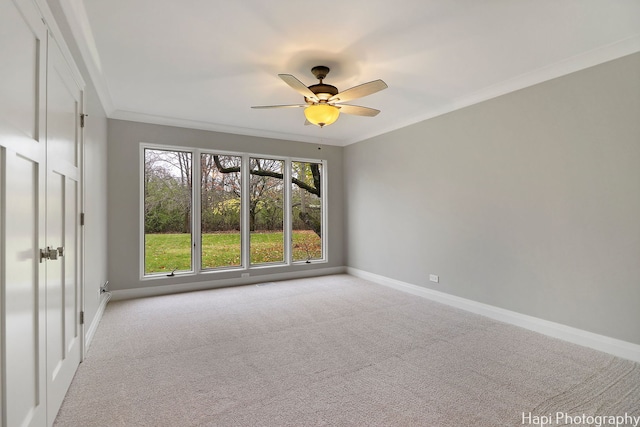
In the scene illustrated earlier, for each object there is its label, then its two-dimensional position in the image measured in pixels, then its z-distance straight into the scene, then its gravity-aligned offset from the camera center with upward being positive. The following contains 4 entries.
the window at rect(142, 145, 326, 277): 4.77 +0.12
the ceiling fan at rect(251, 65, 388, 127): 2.91 +1.18
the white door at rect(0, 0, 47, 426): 1.23 +0.03
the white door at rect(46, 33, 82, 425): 1.78 -0.05
